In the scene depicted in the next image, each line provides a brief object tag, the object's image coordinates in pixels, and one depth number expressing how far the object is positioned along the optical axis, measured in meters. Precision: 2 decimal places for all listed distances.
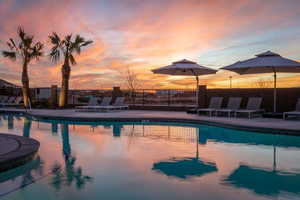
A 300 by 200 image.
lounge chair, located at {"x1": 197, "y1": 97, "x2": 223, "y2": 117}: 9.98
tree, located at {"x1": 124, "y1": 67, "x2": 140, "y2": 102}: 21.32
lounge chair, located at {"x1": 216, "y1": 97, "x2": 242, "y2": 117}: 9.57
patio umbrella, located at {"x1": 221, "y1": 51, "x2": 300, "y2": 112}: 7.91
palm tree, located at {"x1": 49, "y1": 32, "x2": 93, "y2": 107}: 13.36
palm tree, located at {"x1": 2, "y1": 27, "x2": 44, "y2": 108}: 13.92
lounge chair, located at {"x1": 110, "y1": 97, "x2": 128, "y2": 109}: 12.68
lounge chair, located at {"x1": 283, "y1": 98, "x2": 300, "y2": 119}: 8.00
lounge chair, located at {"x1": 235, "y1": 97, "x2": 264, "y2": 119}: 9.22
